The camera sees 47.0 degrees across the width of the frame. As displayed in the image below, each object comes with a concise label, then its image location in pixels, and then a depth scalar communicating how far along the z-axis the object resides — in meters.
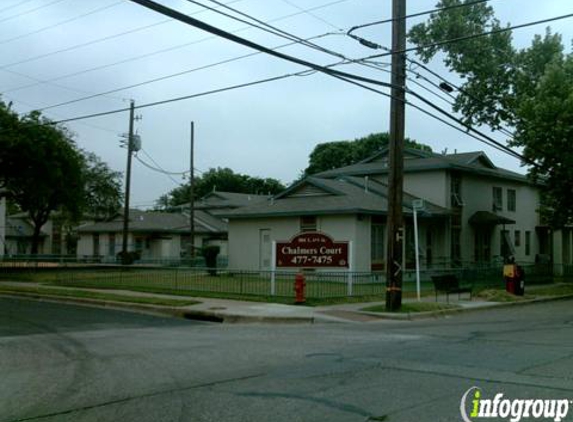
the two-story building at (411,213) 30.52
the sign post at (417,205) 19.67
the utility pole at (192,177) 44.62
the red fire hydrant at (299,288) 19.50
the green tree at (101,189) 62.41
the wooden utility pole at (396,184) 18.09
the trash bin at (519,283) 24.36
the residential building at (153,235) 52.12
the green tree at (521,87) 29.11
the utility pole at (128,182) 39.75
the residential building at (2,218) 52.78
